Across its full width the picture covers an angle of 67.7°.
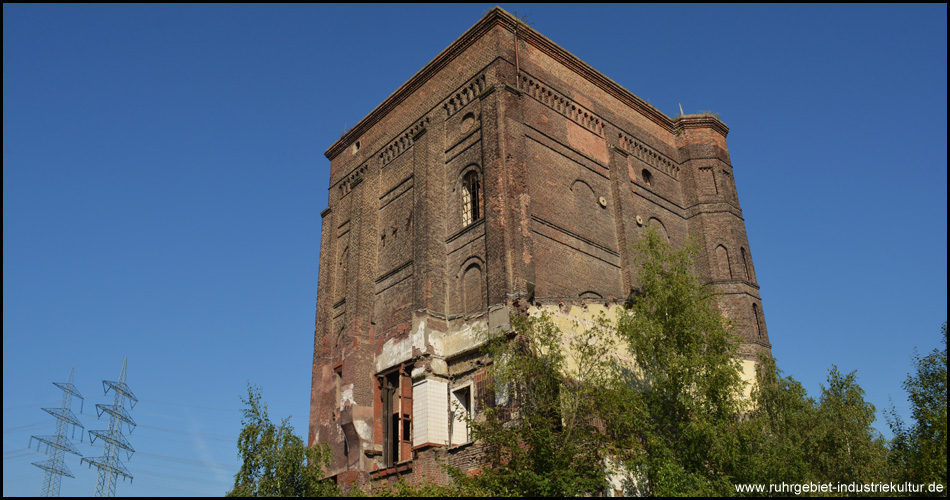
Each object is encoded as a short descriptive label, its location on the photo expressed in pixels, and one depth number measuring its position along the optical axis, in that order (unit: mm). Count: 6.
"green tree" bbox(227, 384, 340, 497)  18016
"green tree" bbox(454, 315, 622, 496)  14258
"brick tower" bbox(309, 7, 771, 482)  19781
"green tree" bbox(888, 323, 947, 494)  17531
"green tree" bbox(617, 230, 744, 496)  15047
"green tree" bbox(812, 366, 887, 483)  17766
